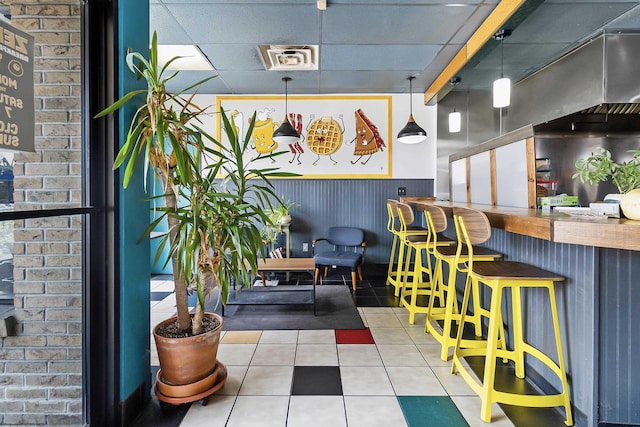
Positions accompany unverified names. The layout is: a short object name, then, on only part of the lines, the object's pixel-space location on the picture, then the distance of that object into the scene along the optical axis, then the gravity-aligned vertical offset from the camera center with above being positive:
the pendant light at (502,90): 3.07 +1.08
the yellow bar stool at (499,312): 1.85 -0.57
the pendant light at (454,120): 4.26 +1.12
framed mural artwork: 5.33 +1.26
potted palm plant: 1.78 -0.09
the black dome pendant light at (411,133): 4.48 +1.02
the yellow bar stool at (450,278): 2.43 -0.53
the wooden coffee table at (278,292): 3.74 -0.96
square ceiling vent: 3.73 +1.77
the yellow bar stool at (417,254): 3.11 -0.43
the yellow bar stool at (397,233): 3.73 -0.24
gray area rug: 3.25 -1.05
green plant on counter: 1.76 +0.21
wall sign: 1.28 +0.47
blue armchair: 4.40 -0.56
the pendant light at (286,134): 4.39 +0.99
